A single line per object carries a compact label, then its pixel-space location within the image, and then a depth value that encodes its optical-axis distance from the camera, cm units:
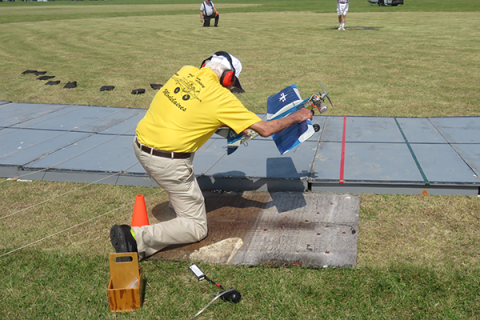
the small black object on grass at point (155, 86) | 1098
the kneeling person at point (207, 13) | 2383
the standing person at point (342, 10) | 1958
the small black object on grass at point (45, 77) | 1229
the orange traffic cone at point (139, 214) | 454
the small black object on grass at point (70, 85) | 1127
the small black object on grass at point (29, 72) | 1312
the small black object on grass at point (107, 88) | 1095
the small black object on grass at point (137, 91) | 1070
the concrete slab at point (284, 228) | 412
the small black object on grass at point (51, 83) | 1164
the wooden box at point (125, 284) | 346
